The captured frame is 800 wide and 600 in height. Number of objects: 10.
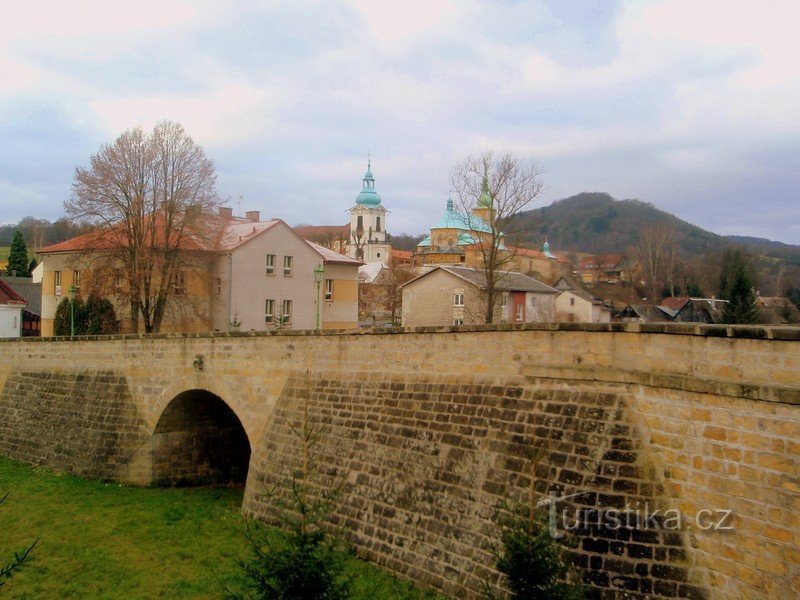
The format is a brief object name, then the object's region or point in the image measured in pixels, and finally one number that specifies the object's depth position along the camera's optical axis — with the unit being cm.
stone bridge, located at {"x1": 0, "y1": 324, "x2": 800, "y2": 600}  701
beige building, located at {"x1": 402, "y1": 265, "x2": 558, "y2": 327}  4825
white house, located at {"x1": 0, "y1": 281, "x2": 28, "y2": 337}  4100
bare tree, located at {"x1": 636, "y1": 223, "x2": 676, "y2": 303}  6838
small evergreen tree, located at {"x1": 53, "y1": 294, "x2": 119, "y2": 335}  3562
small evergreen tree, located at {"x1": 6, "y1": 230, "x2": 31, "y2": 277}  7800
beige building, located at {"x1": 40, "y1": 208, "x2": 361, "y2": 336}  3400
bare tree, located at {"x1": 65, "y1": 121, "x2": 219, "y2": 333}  3108
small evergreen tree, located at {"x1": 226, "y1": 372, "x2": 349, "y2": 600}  639
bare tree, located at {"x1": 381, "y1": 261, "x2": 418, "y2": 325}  6700
